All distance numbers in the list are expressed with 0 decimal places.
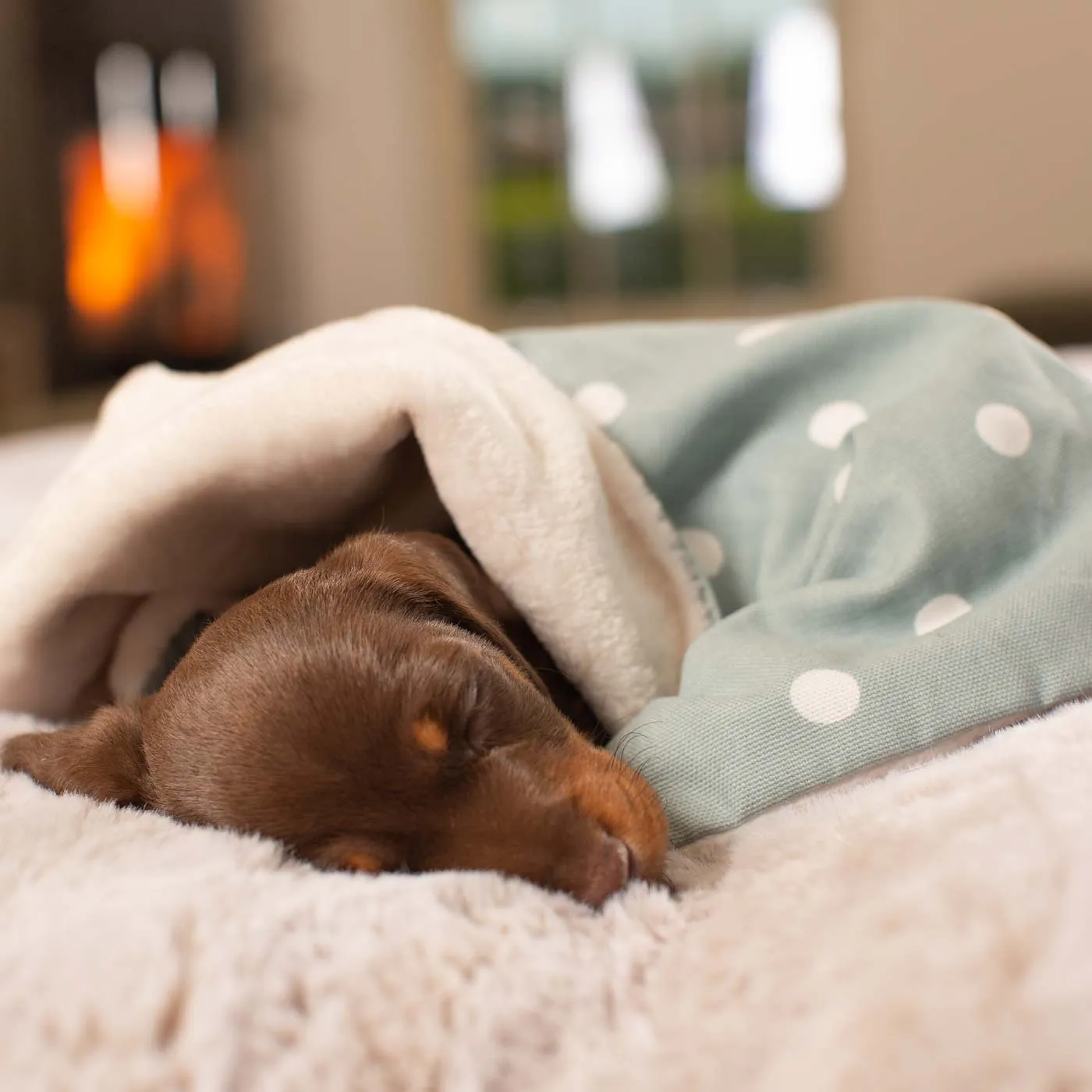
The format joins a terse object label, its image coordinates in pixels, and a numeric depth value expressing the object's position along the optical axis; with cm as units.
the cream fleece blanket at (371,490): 47
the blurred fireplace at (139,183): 181
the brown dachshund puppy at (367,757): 39
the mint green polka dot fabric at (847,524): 42
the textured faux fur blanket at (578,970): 30
